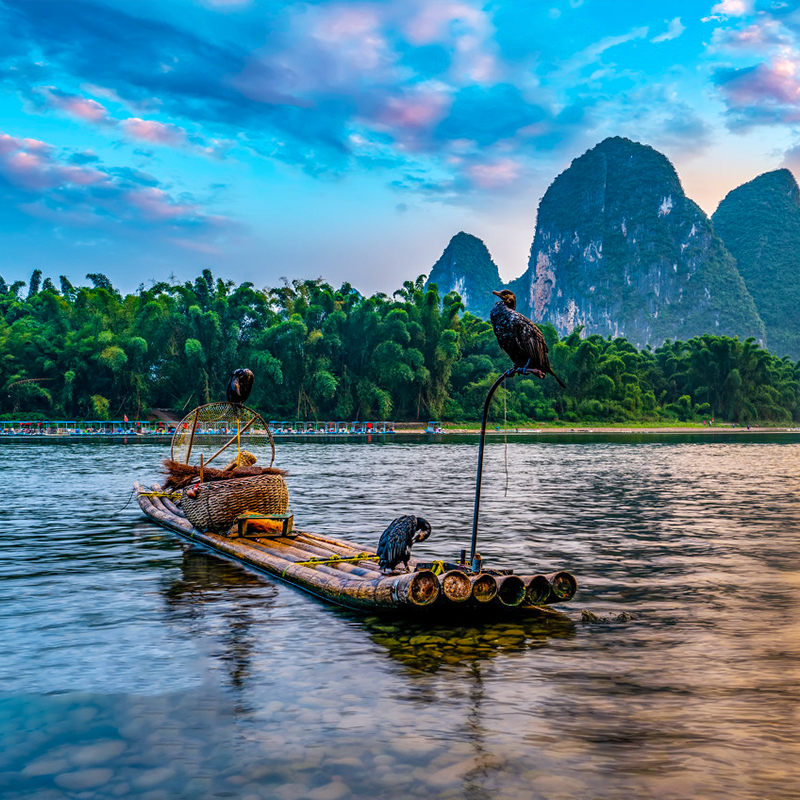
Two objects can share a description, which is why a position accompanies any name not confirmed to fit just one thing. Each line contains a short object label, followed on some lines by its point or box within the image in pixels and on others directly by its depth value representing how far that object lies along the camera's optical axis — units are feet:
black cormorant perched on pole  23.15
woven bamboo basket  37.93
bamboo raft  24.32
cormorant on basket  41.19
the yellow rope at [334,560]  30.63
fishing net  42.55
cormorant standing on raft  26.68
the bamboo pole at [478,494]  25.10
